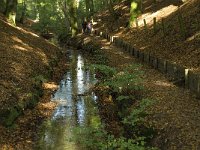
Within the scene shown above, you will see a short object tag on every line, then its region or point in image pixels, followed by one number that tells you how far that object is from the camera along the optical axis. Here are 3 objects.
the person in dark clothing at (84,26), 42.75
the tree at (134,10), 32.34
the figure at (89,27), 41.22
